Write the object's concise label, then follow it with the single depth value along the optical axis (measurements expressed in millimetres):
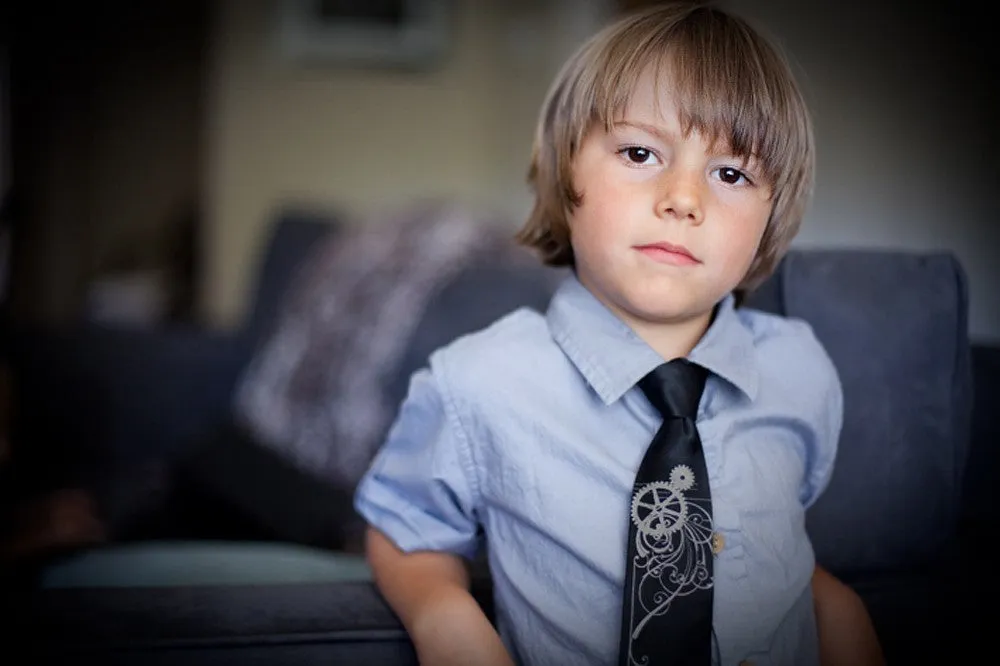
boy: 666
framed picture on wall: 2945
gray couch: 682
